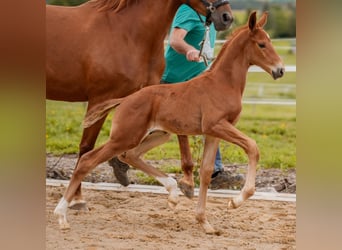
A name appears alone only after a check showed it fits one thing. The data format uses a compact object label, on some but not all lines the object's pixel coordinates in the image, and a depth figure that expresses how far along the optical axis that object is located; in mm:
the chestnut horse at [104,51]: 6273
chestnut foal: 5918
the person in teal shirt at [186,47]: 6113
